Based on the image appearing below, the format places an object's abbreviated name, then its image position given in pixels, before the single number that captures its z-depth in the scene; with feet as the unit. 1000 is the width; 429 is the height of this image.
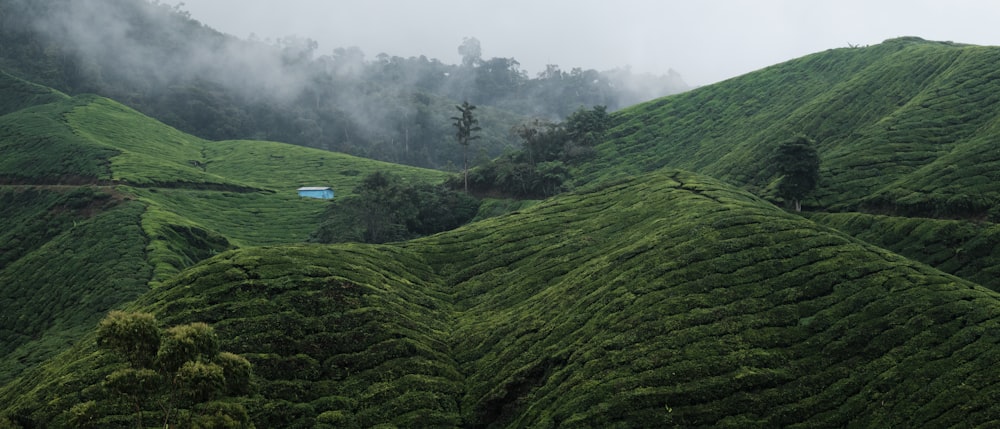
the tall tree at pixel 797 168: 231.50
